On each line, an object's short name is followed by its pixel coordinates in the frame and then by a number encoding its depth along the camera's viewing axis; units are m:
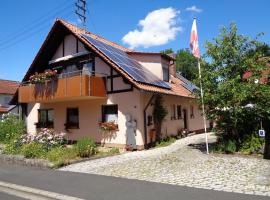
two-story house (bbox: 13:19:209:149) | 16.95
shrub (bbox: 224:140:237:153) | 13.70
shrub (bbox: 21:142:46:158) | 13.97
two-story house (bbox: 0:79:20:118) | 43.69
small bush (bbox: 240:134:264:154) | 13.40
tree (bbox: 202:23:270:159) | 13.53
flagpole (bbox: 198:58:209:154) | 14.44
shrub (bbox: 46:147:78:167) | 12.77
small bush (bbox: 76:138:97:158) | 14.44
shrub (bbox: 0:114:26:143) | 20.79
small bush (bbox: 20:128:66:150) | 15.04
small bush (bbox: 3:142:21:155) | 15.29
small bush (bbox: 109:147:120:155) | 15.93
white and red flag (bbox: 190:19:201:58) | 14.84
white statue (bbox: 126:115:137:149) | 16.64
